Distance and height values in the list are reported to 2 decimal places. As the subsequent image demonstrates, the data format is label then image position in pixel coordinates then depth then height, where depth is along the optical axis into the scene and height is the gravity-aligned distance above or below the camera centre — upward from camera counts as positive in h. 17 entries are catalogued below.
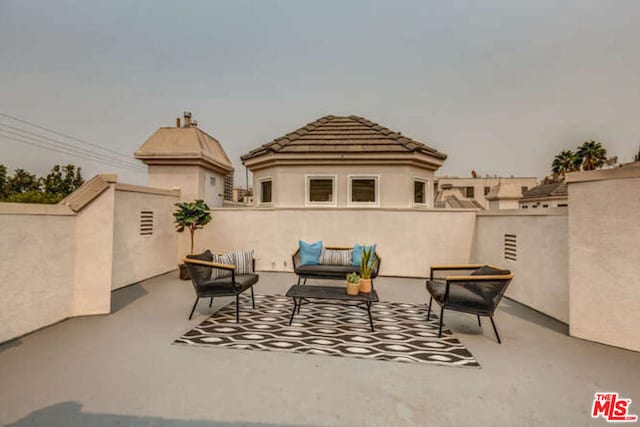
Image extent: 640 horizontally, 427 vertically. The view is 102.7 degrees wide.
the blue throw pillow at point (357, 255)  6.47 -0.86
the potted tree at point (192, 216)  7.53 +0.10
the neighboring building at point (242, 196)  20.89 +2.08
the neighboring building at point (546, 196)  20.66 +2.39
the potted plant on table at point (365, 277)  4.55 -1.02
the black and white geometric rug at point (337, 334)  3.34 -1.72
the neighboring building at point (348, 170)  8.59 +1.76
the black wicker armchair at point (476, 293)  3.67 -1.08
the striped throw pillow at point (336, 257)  6.68 -0.94
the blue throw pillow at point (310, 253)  6.69 -0.86
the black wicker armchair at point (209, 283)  4.41 -1.10
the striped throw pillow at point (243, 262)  5.23 -0.86
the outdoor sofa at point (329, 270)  5.95 -1.16
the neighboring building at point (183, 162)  9.25 +2.11
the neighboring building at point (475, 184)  37.72 +5.84
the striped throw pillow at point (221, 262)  4.85 -0.84
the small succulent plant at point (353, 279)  4.49 -1.01
